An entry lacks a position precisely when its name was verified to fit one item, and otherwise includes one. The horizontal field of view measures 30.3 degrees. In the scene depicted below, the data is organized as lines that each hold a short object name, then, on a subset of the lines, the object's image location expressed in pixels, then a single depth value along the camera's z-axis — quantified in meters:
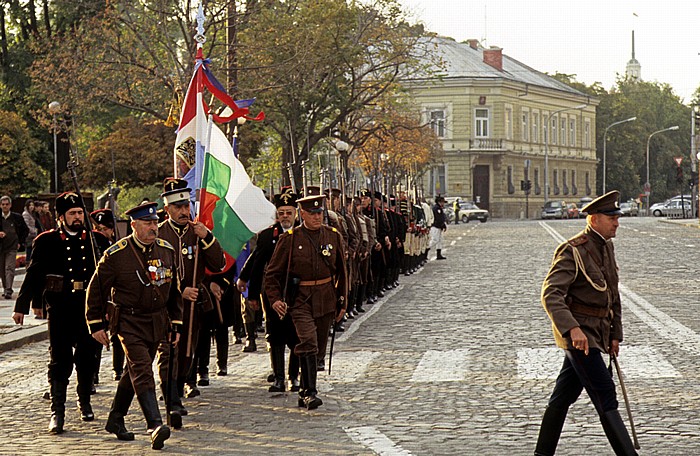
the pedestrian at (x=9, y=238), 22.86
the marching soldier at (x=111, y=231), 12.46
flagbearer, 10.63
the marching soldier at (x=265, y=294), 11.42
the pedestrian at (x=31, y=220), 26.83
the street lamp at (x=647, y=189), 106.34
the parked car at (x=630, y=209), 101.46
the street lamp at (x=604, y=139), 106.29
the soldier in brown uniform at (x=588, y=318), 7.74
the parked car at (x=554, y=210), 86.31
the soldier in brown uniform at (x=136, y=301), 9.17
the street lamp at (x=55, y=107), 30.55
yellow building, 91.62
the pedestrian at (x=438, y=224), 33.72
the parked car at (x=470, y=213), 80.31
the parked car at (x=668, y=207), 91.94
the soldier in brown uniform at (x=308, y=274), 10.96
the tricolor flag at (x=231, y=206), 13.12
